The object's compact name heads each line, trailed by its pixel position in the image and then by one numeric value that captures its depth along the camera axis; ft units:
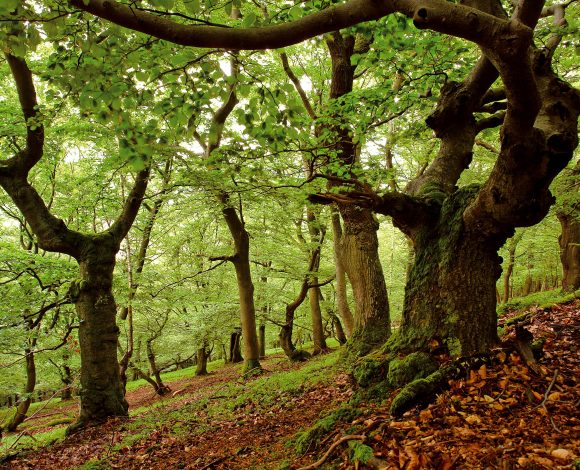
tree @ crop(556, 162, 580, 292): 30.27
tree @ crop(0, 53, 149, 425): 25.08
